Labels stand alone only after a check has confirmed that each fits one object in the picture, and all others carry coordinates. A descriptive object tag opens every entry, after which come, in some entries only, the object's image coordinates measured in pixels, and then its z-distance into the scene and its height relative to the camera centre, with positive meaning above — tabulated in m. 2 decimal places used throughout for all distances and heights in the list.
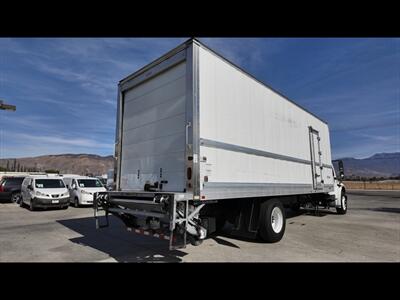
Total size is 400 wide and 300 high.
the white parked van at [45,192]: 12.62 -0.36
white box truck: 4.34 +0.71
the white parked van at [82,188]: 14.24 -0.19
